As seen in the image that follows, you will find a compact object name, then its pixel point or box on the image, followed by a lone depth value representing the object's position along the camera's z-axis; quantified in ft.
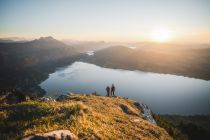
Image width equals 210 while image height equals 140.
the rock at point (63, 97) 124.31
